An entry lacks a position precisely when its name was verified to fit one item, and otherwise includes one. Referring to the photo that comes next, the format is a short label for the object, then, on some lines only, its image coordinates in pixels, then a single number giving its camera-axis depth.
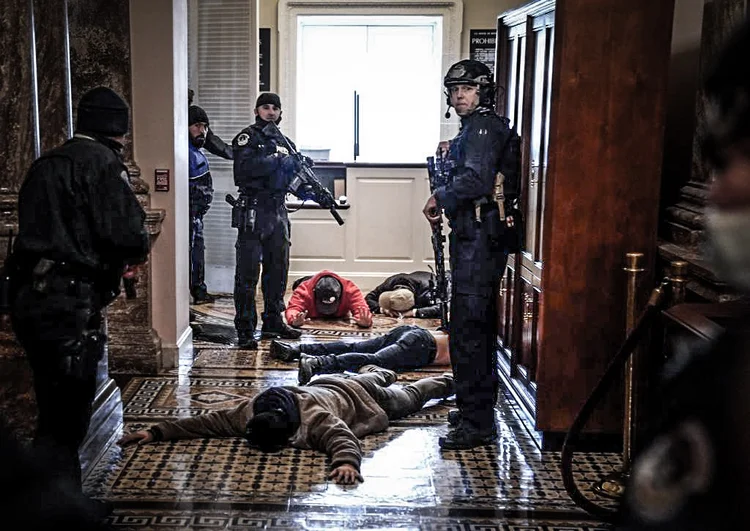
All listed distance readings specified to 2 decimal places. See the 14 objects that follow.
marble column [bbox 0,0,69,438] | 3.70
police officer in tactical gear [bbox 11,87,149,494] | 3.21
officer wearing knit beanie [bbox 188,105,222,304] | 7.39
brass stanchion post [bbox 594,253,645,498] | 3.76
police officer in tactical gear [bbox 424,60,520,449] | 4.14
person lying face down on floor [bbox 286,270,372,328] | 6.91
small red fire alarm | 5.45
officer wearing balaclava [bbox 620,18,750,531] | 1.04
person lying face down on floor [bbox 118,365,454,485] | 4.09
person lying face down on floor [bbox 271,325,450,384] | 5.36
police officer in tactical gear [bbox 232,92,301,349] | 6.12
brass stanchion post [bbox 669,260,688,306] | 3.56
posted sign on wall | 8.25
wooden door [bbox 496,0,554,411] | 4.45
